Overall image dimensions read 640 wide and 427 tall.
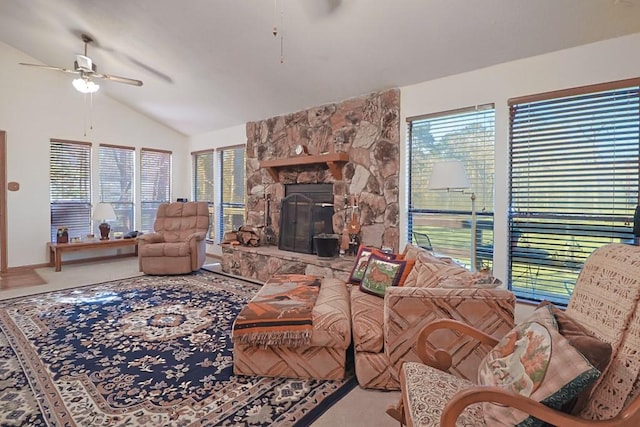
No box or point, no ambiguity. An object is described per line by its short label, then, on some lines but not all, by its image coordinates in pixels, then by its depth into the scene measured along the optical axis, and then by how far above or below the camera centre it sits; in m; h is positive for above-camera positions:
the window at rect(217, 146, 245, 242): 6.34 +0.33
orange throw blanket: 2.17 -0.76
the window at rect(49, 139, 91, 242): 5.68 +0.32
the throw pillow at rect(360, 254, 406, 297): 2.65 -0.54
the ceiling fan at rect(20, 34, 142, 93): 3.79 +1.49
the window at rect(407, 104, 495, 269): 3.41 +0.31
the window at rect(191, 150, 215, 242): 6.88 +0.54
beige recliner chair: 4.93 -0.55
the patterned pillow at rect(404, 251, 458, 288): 2.24 -0.43
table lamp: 5.61 -0.12
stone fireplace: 4.05 +0.65
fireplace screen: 4.72 -0.12
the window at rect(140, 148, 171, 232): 6.76 +0.48
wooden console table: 5.30 -0.68
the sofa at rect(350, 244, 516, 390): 1.92 -0.66
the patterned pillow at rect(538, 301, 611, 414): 1.06 -0.45
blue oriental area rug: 1.85 -1.13
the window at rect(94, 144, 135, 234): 6.25 +0.45
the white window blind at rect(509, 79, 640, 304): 2.69 +0.25
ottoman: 2.20 -0.99
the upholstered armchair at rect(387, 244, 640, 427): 1.01 -0.53
